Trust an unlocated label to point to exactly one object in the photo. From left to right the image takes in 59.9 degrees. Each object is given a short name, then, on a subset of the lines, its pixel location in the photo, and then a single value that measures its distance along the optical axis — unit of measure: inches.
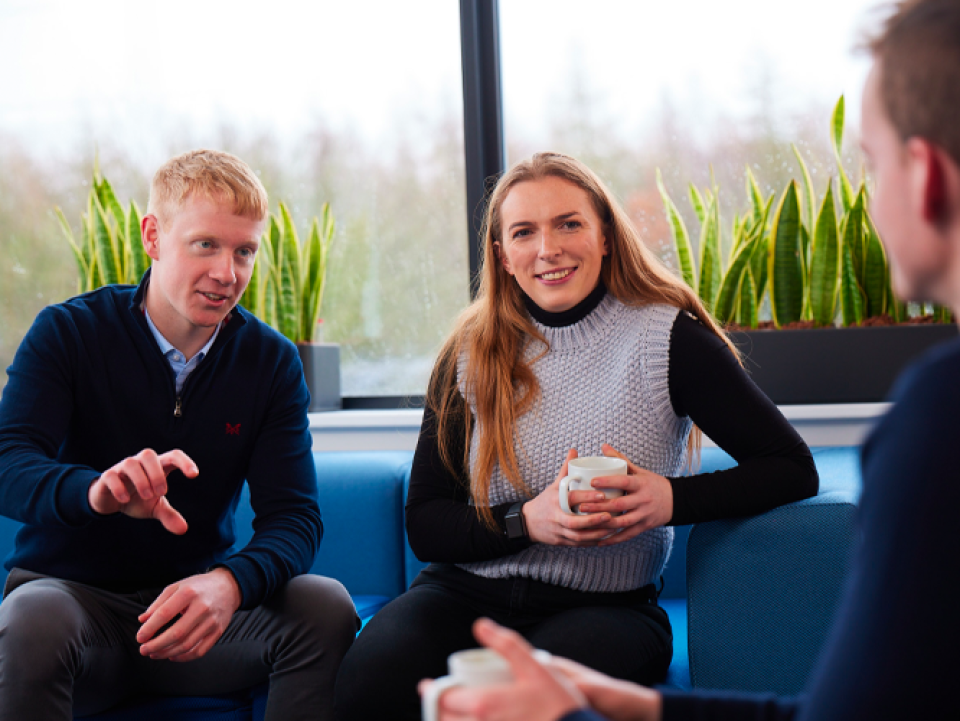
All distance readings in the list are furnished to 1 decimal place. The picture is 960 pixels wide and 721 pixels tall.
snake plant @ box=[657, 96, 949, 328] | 87.2
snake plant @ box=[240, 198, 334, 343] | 102.0
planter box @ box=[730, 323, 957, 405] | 84.8
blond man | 53.0
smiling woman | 55.9
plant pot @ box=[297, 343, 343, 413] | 102.0
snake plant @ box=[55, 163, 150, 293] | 103.0
